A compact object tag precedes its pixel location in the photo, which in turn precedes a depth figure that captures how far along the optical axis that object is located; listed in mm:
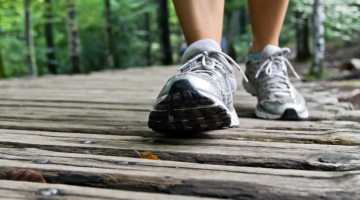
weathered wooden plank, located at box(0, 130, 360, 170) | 795
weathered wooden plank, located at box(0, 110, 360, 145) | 1033
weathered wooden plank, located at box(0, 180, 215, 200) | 593
